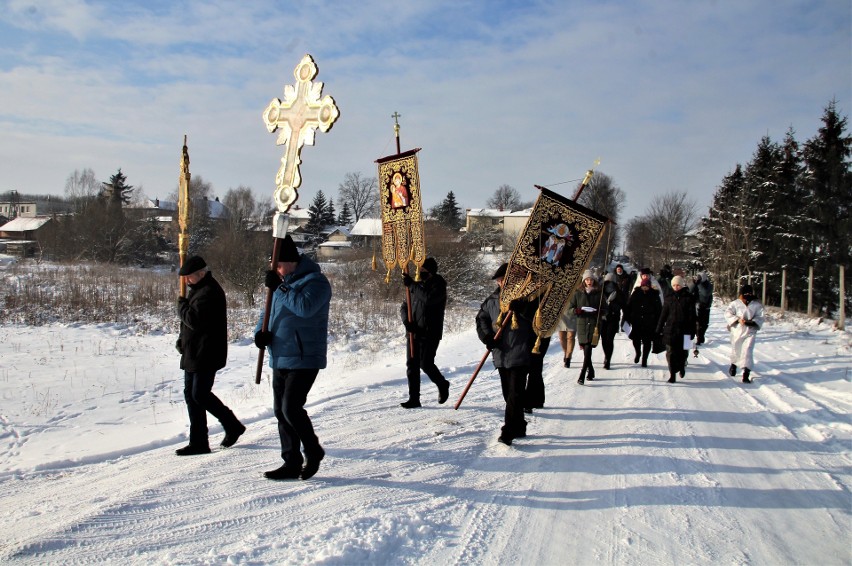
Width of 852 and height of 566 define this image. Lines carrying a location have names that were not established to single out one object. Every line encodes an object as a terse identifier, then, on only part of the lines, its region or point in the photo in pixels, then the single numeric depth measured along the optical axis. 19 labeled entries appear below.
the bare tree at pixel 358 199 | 86.88
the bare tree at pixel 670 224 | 60.00
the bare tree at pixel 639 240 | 71.01
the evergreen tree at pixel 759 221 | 31.97
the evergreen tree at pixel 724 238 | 32.72
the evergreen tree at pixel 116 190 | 54.34
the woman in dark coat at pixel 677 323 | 10.10
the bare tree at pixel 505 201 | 99.56
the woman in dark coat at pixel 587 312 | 9.71
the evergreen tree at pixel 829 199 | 29.25
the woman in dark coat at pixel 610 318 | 10.88
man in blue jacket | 4.70
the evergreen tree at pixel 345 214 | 87.75
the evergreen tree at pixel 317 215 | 75.12
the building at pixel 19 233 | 53.98
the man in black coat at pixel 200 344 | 5.38
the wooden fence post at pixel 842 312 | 16.57
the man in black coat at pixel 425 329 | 7.43
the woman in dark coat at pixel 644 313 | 11.30
